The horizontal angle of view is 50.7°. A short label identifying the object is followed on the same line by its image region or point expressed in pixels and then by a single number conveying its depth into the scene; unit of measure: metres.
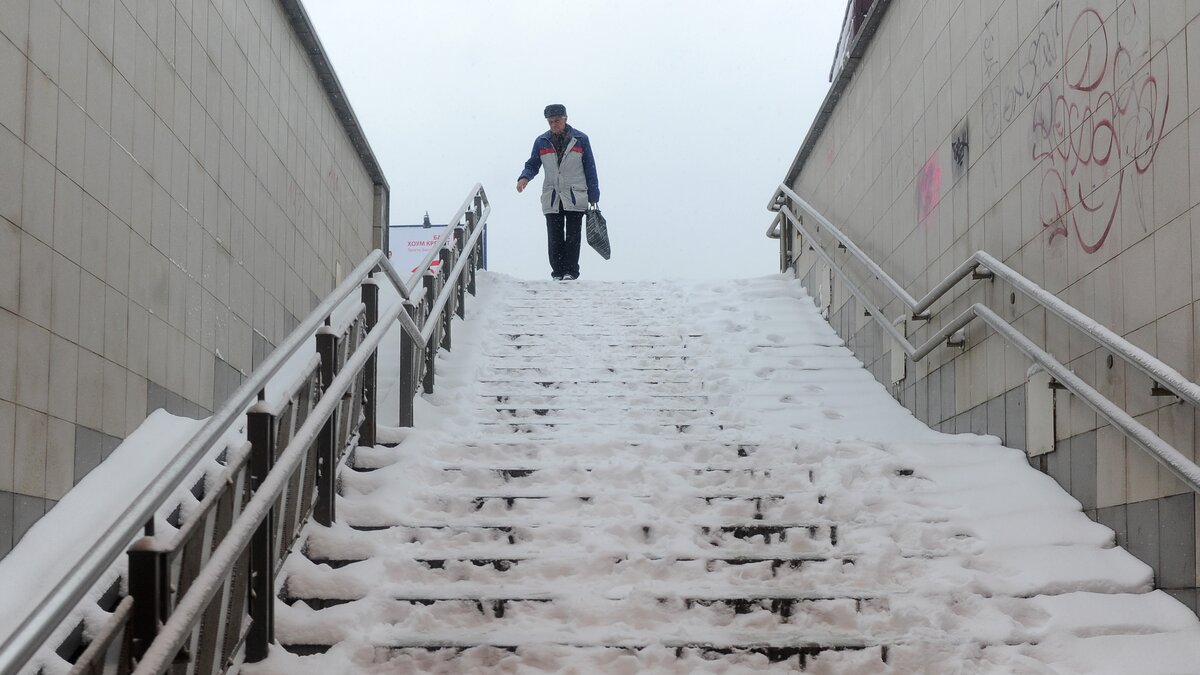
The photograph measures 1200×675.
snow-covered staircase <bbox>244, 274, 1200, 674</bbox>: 3.93
